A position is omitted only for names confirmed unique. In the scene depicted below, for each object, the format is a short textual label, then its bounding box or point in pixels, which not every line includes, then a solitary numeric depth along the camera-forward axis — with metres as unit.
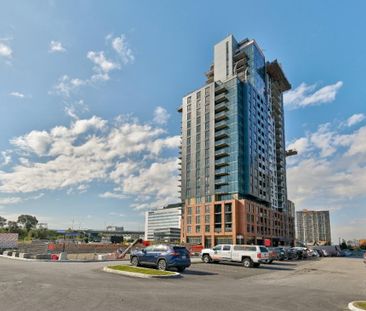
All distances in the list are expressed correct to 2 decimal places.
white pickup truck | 29.52
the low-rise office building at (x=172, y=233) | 195.81
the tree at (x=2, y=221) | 148.90
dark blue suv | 22.11
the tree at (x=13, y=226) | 121.43
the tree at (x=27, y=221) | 154.12
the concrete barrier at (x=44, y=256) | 32.22
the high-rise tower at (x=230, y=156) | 91.81
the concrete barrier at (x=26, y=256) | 33.06
